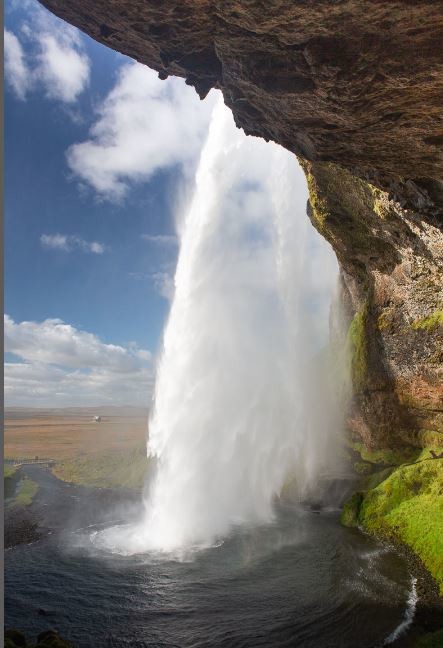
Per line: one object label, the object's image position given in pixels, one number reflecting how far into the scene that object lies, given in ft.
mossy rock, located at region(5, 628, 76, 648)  39.18
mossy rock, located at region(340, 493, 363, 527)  83.82
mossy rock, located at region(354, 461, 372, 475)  104.78
